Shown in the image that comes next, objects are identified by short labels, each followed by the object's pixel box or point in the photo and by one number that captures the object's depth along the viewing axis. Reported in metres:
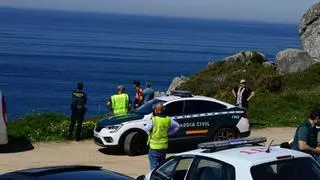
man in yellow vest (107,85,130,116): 17.83
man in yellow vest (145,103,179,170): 12.35
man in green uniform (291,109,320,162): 9.91
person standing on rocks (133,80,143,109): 20.50
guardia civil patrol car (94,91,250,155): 16.31
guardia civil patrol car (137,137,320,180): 7.72
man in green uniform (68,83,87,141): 17.91
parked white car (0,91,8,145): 15.58
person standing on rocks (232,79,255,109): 20.53
